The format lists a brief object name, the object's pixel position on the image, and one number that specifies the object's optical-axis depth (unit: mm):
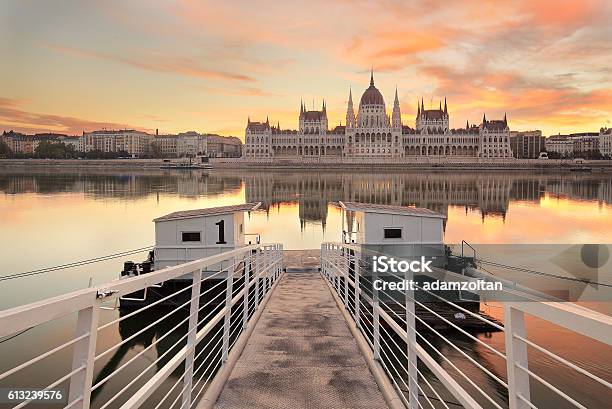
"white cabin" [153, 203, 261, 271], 16062
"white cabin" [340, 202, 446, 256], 15891
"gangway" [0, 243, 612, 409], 2109
